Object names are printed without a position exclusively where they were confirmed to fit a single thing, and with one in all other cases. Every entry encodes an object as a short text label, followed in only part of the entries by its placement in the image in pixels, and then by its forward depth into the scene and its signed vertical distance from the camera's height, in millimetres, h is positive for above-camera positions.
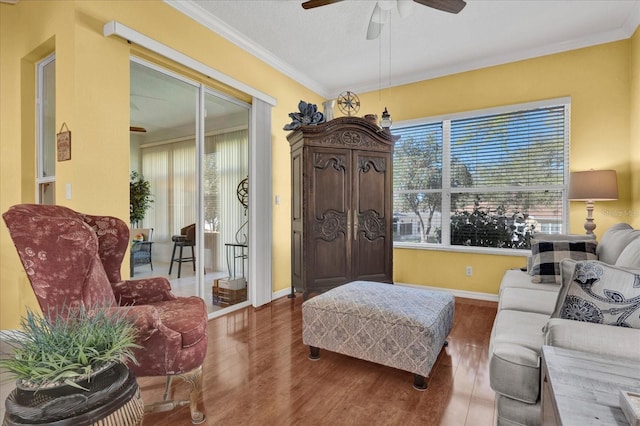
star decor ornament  3853 +1348
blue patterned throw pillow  1157 -322
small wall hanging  2137 +470
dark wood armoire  3305 +77
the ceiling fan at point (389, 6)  2100 +1444
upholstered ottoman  1880 -731
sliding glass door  2701 +320
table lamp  2799 +214
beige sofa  1070 -595
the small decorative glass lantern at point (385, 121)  3250 +934
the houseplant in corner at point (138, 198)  2566 +117
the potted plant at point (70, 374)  899 -491
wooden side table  728 -468
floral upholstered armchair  1354 -360
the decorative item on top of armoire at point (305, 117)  3373 +1013
